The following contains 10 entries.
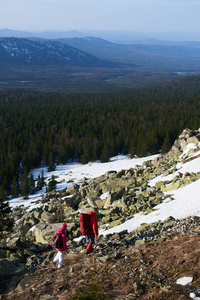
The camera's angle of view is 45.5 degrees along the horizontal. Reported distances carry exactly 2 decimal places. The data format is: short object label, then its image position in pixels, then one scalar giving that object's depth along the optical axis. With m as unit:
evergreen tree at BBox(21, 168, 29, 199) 50.00
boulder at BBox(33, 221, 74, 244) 17.42
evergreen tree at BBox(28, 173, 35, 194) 53.49
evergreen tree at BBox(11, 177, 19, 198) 54.15
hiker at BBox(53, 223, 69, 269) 9.82
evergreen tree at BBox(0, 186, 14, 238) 24.83
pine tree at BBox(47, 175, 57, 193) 48.68
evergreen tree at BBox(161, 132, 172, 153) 59.05
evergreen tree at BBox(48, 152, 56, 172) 67.69
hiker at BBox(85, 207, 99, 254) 10.12
